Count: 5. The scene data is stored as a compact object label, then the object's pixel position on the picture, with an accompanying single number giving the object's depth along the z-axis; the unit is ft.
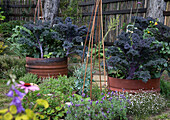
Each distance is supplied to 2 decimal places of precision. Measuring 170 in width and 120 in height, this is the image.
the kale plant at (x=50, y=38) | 11.92
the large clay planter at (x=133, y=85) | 9.00
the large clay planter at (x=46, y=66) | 11.85
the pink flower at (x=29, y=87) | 4.55
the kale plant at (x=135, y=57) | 8.78
